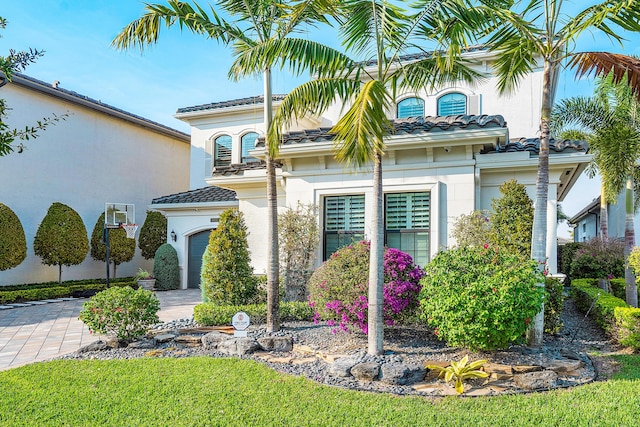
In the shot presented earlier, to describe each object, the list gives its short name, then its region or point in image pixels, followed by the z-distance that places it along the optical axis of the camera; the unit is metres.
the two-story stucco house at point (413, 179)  9.66
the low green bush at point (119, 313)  7.54
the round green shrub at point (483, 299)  5.78
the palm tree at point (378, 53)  6.52
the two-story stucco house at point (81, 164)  15.83
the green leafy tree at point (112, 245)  18.14
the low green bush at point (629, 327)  7.09
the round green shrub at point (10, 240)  14.36
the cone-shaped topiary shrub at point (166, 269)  17.72
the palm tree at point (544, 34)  6.48
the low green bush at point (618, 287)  11.96
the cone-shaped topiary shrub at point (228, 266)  9.60
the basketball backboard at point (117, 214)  18.14
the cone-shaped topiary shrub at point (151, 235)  19.52
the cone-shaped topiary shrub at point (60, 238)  15.92
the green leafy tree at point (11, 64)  4.28
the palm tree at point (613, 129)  10.44
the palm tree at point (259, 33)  7.07
